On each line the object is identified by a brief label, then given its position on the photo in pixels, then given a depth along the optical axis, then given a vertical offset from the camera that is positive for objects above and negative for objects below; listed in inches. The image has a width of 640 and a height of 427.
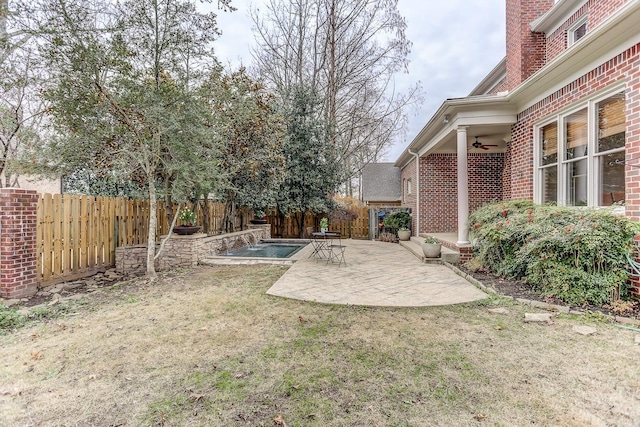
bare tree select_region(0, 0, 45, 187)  193.5 +105.1
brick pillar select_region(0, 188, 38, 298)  171.8 -16.3
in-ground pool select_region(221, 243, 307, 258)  322.0 -40.7
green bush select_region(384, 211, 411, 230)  466.9 -6.7
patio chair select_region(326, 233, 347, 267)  288.0 -41.2
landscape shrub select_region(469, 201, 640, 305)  151.3 -18.2
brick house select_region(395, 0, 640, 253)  161.5 +71.5
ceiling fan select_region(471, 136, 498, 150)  336.2 +79.9
